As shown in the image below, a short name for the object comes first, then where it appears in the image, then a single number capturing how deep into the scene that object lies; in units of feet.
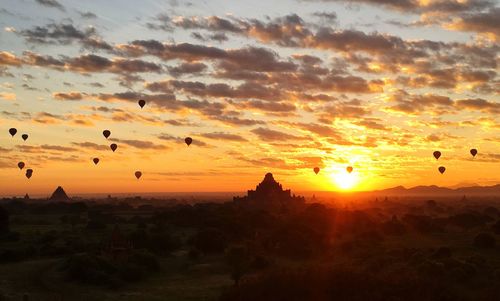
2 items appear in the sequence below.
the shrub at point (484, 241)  217.97
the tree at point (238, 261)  135.33
